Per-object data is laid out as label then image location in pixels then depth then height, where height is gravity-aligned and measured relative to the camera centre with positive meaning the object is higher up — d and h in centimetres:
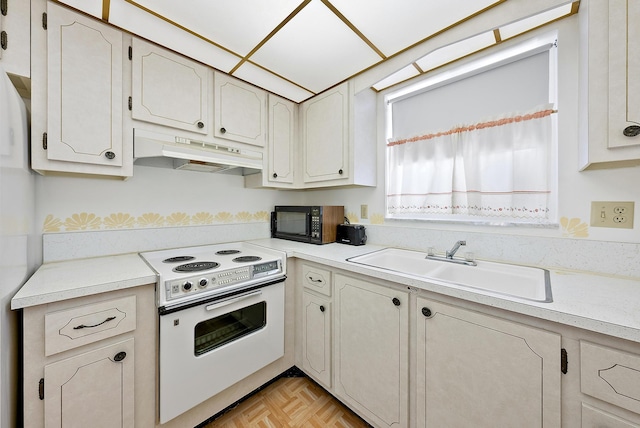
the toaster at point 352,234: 188 -17
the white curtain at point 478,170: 127 +27
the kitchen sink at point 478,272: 111 -32
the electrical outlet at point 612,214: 104 +0
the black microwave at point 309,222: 191 -8
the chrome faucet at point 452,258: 135 -27
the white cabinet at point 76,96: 109 +58
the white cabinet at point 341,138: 178 +60
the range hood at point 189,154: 133 +37
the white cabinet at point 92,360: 90 -61
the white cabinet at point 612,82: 83 +48
